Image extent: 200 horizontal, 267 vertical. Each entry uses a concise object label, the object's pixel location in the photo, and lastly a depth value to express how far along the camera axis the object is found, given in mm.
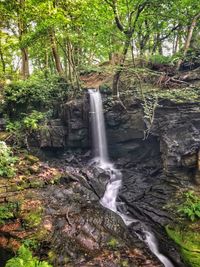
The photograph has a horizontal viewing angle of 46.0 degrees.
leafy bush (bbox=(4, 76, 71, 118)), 11805
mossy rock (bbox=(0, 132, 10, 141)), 10314
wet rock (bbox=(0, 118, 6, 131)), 11308
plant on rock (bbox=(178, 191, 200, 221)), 6770
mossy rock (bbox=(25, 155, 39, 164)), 9075
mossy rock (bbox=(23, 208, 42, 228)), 6114
